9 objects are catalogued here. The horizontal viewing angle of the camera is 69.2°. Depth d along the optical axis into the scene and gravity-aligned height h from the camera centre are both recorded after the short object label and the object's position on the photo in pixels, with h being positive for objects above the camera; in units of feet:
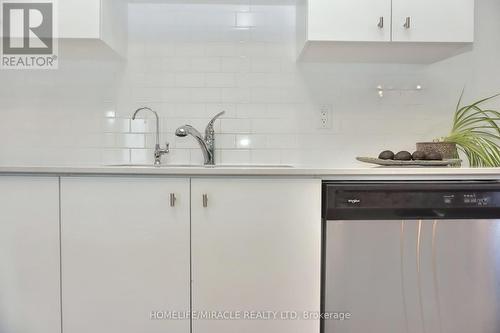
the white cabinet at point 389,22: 5.32 +2.01
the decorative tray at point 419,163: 4.95 -0.06
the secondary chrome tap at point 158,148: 6.26 +0.15
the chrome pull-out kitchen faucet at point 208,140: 6.14 +0.29
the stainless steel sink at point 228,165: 6.44 -0.14
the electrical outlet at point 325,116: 6.57 +0.76
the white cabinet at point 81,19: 5.26 +2.00
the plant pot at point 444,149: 5.53 +0.15
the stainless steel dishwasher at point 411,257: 4.50 -1.23
